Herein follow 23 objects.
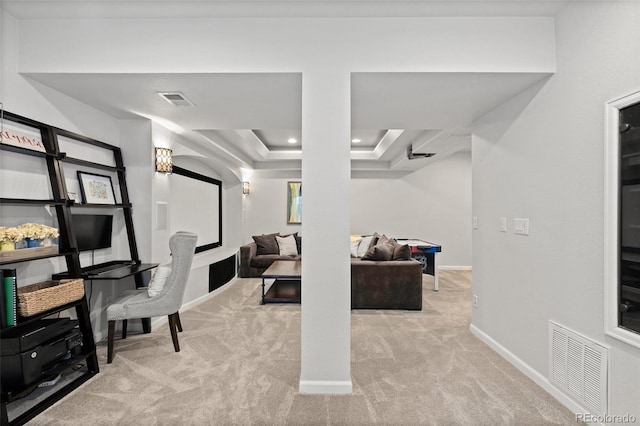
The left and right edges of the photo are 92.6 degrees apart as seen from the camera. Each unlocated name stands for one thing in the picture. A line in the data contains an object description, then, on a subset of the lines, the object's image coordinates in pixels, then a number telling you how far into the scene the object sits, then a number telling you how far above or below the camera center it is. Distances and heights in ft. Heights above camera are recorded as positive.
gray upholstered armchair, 8.92 -2.65
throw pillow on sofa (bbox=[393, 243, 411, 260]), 13.98 -1.82
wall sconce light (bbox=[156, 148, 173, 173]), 11.51 +1.97
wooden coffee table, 13.98 -3.99
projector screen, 15.75 +0.32
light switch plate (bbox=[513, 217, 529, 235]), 8.20 -0.31
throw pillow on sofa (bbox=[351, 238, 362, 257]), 19.60 -2.22
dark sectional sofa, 13.35 -3.15
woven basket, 6.61 -1.98
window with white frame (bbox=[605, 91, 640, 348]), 5.49 -0.07
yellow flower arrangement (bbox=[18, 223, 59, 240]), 6.99 -0.49
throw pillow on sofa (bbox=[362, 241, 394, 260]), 13.83 -1.81
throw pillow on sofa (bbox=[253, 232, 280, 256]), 20.95 -2.26
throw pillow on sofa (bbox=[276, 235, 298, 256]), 21.13 -2.35
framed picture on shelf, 9.55 +0.73
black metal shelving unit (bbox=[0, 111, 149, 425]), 6.51 -1.34
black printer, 6.35 -3.09
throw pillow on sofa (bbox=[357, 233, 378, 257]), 19.21 -1.95
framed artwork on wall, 24.56 +0.76
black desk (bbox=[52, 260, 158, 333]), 8.61 -1.85
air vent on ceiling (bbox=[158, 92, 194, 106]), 8.78 +3.37
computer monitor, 9.23 -0.62
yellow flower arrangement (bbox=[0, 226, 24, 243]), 6.52 -0.52
